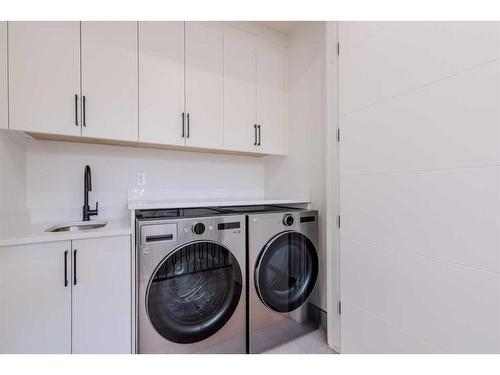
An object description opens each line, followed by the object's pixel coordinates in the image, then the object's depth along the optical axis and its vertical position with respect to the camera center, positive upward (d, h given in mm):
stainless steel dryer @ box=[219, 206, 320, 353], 1567 -623
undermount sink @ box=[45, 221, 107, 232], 1560 -257
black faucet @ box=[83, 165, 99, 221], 1706 -50
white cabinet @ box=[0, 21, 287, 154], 1368 +741
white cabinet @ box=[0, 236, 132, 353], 1142 -567
